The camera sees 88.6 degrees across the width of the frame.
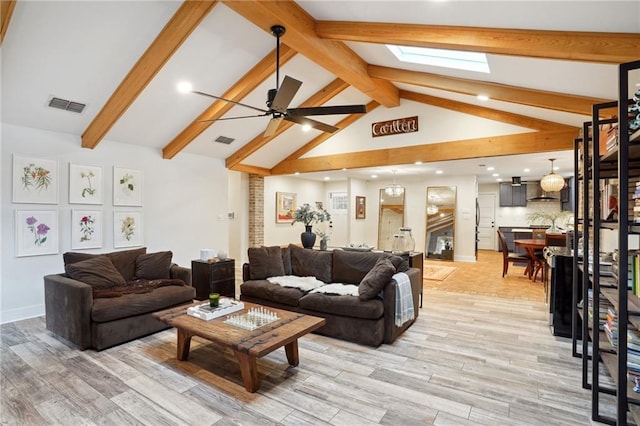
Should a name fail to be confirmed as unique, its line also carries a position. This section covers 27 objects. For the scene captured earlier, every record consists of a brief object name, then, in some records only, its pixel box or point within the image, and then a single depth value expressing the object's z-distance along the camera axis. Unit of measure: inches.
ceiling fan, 119.2
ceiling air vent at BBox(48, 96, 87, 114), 157.8
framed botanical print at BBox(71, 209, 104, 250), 185.3
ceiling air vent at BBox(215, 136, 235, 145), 240.8
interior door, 434.3
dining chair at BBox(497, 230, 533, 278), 255.4
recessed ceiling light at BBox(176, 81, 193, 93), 137.0
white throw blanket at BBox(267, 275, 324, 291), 159.3
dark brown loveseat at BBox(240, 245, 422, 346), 132.3
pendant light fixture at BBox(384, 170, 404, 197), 343.0
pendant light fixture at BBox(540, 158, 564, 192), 259.8
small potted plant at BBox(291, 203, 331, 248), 197.2
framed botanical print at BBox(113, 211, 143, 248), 203.8
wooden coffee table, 93.7
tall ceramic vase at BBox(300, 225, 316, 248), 200.1
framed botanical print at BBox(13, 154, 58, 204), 164.7
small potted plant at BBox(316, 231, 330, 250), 201.8
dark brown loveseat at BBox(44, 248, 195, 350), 126.1
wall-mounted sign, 242.7
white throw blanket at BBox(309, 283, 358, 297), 143.9
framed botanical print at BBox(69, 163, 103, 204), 184.6
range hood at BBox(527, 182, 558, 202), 402.0
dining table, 240.6
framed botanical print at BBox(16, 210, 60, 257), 165.8
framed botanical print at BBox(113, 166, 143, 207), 204.2
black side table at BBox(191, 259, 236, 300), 192.9
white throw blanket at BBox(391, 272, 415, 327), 134.7
